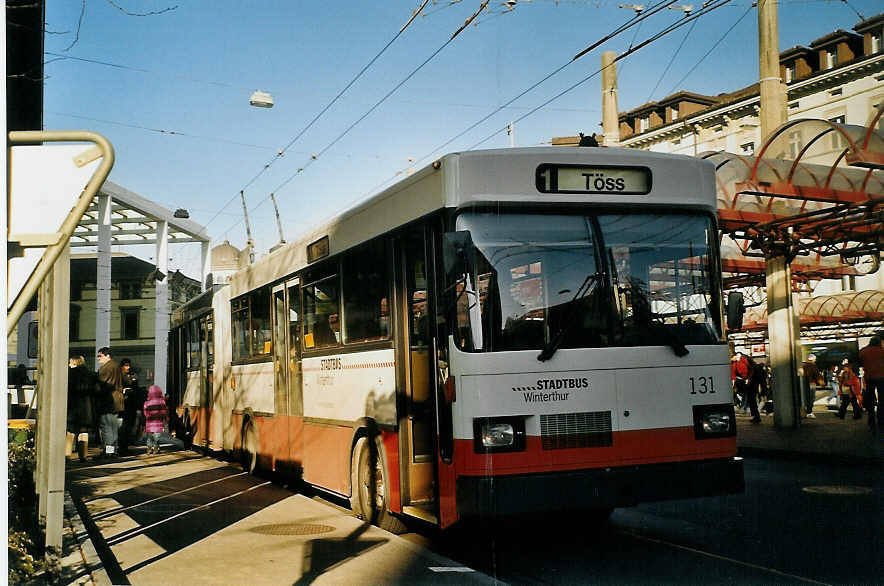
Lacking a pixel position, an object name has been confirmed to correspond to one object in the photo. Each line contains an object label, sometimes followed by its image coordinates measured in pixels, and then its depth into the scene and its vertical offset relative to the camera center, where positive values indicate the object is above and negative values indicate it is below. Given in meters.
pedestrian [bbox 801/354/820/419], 25.93 -0.30
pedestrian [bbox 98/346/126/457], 17.34 -0.14
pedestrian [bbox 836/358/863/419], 24.92 -0.49
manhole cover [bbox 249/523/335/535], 8.65 -1.27
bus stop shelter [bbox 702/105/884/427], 15.66 +2.87
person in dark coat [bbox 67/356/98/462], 16.11 +0.00
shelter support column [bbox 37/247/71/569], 7.03 -0.11
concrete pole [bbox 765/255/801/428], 19.80 +0.62
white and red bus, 7.03 +0.34
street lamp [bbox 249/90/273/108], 19.09 +5.69
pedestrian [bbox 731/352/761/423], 23.94 -0.13
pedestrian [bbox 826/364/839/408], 29.85 -0.81
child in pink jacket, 19.19 -0.46
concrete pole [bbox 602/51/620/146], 32.03 +9.38
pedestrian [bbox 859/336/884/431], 19.22 +0.09
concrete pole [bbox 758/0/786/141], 20.94 +6.57
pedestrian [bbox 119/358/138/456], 19.69 -0.26
